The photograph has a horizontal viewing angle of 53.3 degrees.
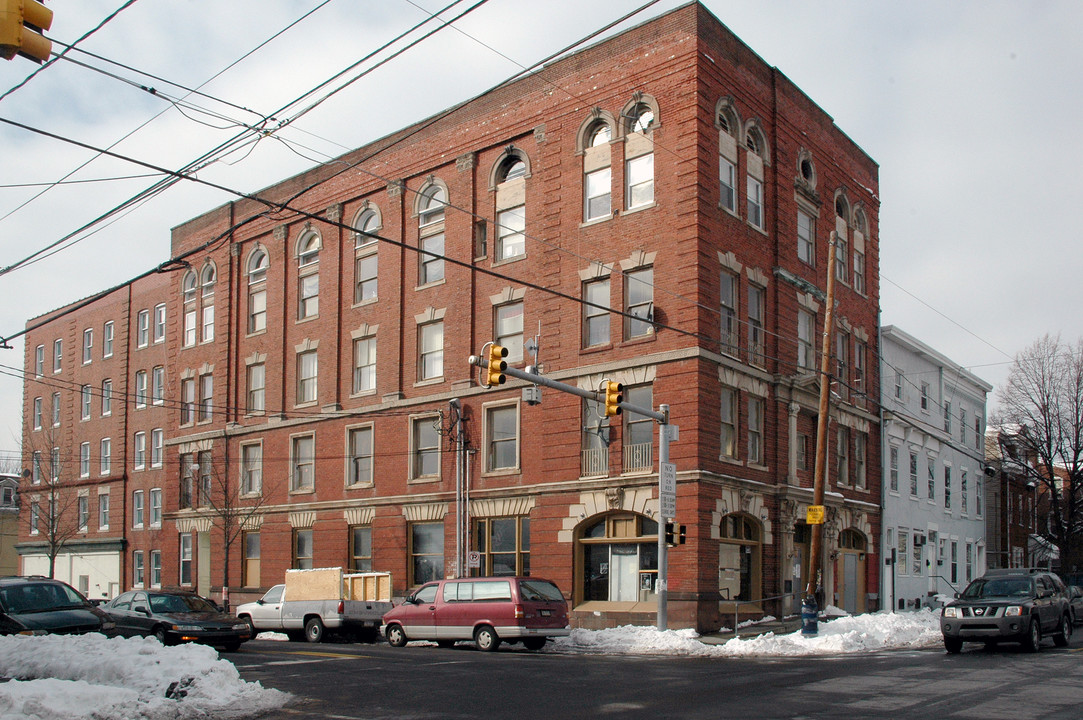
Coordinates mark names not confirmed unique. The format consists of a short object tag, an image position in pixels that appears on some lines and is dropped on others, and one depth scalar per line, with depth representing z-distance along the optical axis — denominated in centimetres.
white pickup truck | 2922
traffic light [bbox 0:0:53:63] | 945
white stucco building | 4166
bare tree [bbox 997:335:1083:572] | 4728
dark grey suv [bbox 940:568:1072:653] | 2183
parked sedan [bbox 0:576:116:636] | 2002
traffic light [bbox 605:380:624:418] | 2484
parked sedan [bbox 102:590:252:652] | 2375
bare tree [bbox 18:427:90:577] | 5516
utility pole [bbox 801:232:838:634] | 2612
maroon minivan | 2453
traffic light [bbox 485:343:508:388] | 2194
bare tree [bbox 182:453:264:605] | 4291
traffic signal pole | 2489
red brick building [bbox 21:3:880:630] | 3114
